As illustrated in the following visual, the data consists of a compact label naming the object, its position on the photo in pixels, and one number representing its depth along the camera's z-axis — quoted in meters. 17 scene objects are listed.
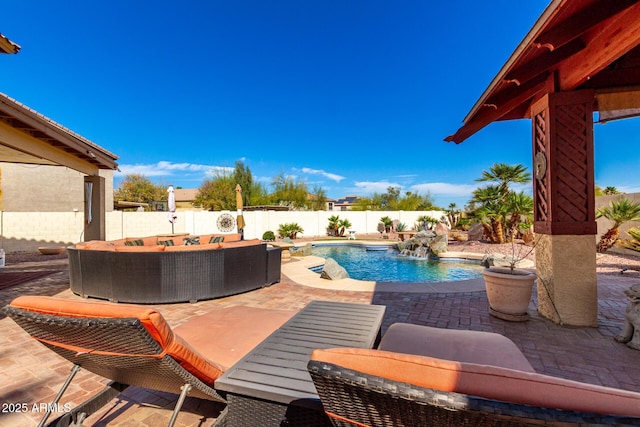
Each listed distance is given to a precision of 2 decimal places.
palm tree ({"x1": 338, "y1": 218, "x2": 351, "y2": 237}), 19.22
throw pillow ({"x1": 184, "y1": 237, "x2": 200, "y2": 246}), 7.52
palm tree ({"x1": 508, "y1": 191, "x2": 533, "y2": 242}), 11.20
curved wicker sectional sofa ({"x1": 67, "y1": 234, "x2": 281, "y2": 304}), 4.72
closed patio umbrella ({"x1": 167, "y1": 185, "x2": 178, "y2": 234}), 10.74
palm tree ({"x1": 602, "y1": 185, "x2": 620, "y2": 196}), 18.23
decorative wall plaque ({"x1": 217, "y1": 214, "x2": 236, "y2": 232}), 16.31
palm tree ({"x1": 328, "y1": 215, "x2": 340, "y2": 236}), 19.09
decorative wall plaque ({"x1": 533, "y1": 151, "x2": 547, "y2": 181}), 3.82
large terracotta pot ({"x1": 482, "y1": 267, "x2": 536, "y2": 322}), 3.65
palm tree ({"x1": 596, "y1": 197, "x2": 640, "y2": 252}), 8.78
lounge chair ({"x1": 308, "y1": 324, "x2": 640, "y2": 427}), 0.67
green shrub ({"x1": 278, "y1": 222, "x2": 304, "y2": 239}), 17.00
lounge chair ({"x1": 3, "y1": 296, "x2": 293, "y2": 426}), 1.30
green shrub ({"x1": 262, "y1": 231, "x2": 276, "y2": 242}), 13.97
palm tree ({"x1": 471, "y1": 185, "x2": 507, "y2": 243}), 11.88
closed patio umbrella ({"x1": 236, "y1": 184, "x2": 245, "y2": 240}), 10.21
